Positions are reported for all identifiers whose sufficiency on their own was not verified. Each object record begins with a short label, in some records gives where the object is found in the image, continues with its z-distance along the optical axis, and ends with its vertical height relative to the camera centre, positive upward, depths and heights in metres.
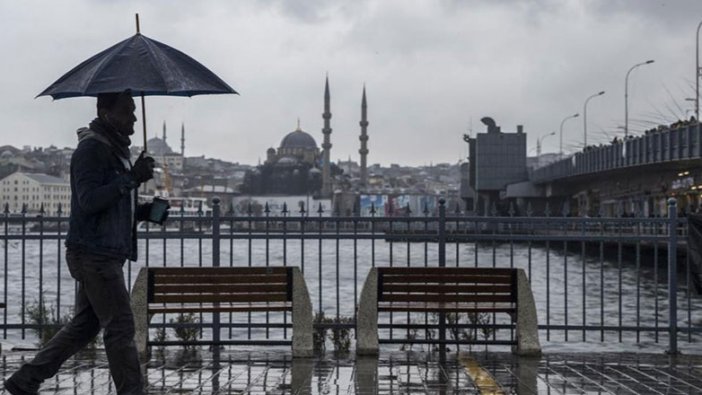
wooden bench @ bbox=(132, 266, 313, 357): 10.05 -0.77
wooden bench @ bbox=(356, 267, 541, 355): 10.39 -0.77
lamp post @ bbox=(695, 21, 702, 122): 50.03 +6.63
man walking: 6.65 -0.08
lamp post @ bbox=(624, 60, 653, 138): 69.06 +6.20
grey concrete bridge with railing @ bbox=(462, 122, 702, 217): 44.81 +2.42
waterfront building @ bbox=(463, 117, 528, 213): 107.38 +5.56
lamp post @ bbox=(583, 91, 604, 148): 83.16 +6.91
